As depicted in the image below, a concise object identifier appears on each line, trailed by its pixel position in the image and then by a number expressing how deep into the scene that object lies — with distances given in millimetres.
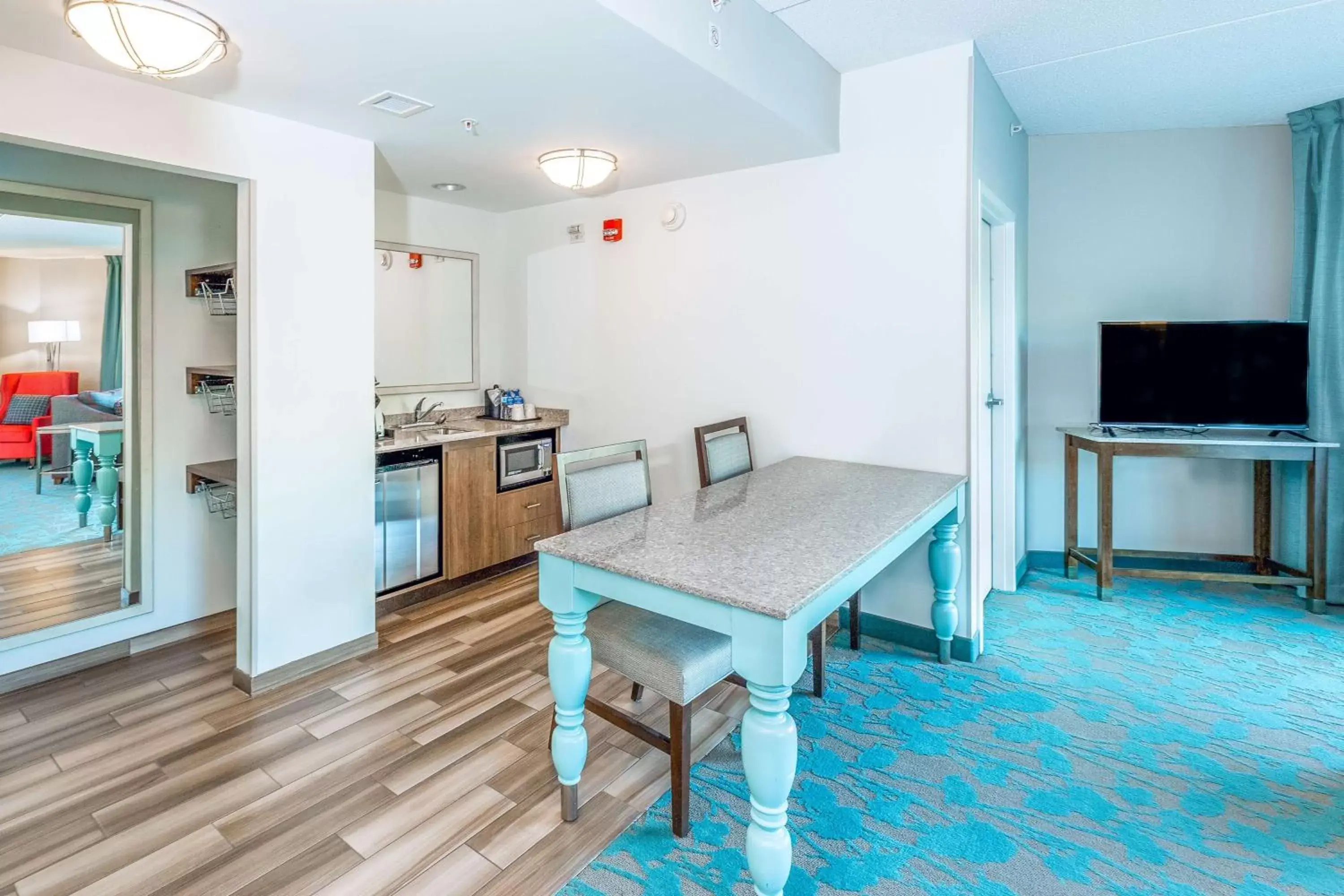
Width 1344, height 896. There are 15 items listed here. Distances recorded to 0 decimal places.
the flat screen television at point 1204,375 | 3486
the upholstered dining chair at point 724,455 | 2873
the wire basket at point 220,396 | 3084
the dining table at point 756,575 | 1469
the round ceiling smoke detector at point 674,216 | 3621
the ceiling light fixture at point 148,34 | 1709
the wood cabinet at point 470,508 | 3623
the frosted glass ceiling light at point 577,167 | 3035
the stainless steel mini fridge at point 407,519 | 3352
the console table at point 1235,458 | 3354
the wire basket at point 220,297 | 3027
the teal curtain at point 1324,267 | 3406
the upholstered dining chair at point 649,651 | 1763
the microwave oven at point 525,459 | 3881
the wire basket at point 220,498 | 3139
